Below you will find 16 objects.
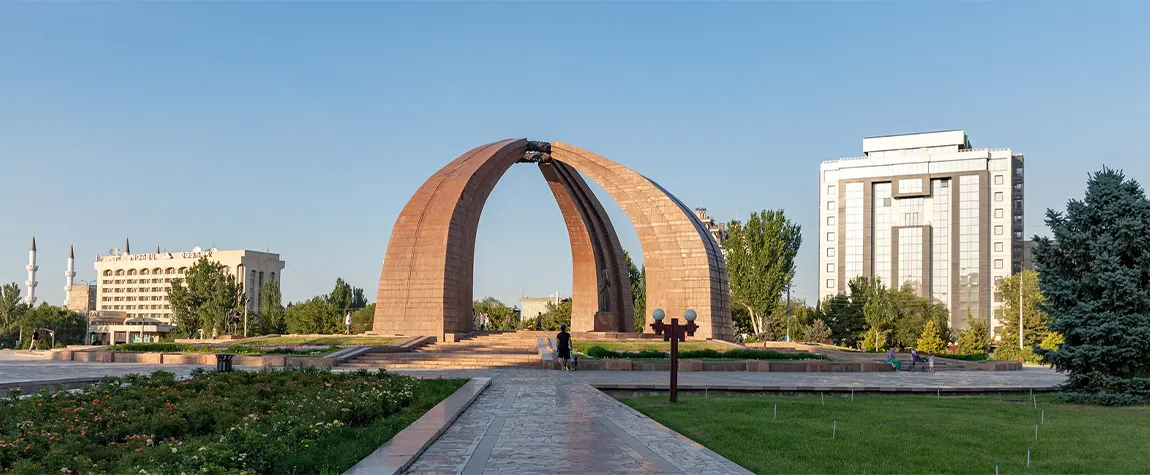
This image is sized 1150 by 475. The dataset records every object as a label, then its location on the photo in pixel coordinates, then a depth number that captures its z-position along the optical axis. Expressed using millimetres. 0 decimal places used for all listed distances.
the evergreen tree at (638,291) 57094
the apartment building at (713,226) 100419
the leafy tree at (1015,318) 41906
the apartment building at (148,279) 126375
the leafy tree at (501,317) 74356
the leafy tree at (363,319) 68062
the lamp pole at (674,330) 14000
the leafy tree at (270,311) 66812
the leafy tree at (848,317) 56438
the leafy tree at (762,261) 51281
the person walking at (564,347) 21366
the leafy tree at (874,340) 49938
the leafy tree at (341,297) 67062
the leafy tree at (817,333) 56406
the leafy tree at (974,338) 48281
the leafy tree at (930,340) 50219
